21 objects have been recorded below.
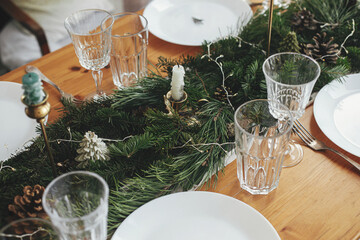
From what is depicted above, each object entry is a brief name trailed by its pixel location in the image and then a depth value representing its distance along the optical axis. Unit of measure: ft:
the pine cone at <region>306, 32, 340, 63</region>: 3.14
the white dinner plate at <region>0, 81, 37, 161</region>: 2.76
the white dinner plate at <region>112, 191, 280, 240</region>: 2.11
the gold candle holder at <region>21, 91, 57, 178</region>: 1.78
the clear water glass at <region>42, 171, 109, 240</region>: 1.64
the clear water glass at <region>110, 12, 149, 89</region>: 2.99
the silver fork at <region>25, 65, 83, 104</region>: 3.07
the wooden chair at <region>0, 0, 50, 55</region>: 5.24
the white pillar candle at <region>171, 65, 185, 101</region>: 2.56
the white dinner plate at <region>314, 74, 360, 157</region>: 2.67
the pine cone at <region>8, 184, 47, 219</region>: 2.13
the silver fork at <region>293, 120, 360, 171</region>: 2.57
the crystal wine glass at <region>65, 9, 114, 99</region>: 2.81
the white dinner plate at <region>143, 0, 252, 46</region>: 3.73
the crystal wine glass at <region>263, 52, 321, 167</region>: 2.44
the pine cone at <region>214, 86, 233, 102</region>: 2.90
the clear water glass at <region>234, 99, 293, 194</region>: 2.19
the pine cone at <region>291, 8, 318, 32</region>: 3.52
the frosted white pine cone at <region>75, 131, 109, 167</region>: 2.39
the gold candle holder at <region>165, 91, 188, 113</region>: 2.68
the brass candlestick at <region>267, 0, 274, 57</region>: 2.73
